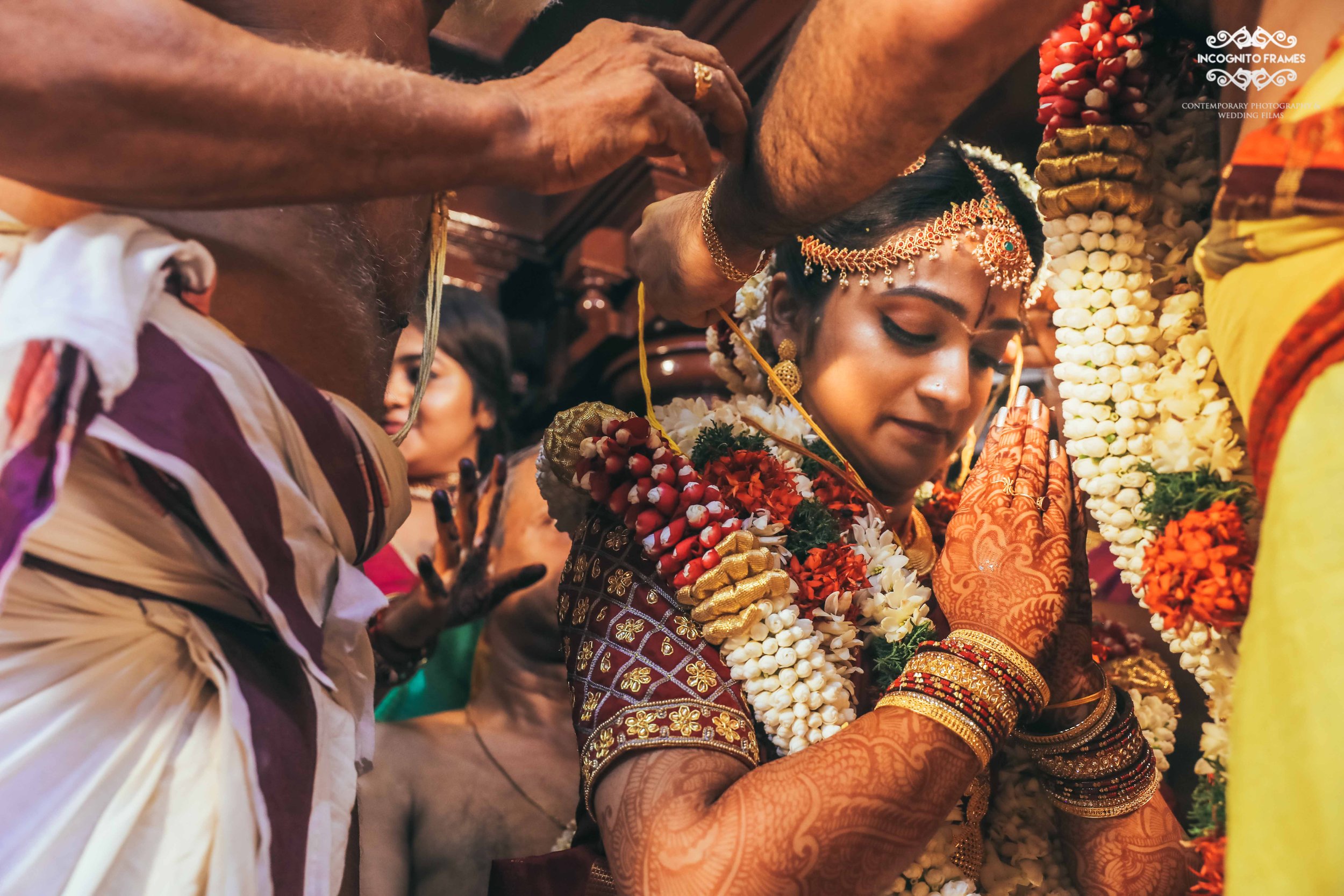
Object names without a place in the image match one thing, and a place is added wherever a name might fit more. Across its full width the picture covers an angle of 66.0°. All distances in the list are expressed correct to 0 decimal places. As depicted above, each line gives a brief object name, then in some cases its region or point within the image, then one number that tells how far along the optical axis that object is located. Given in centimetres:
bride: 133
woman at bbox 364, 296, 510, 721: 295
